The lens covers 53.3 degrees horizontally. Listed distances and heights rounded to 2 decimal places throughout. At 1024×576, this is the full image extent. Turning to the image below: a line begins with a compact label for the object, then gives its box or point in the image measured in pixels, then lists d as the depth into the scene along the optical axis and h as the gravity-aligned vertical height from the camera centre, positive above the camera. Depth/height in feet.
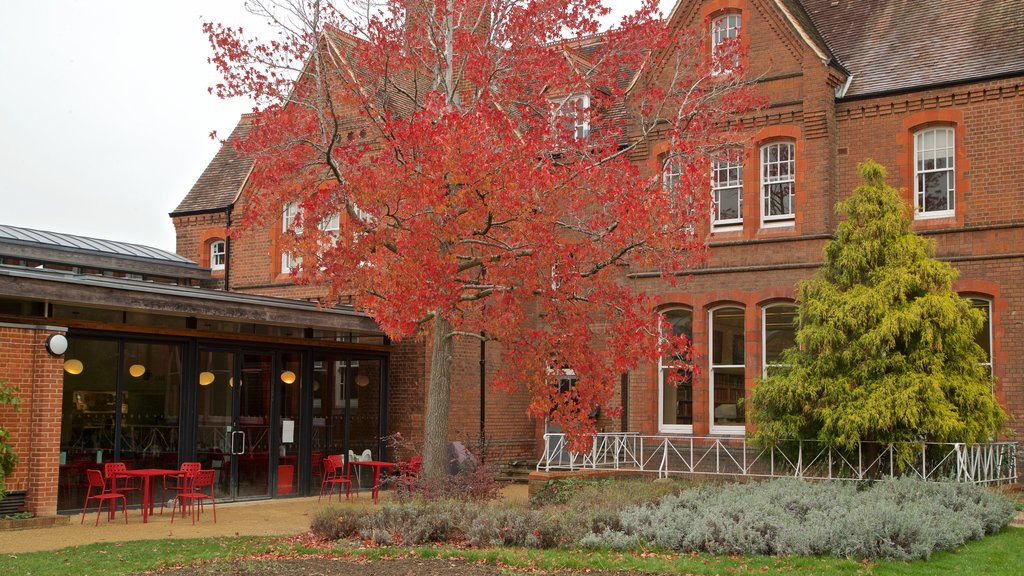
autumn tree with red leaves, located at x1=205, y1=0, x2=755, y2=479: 46.14 +9.04
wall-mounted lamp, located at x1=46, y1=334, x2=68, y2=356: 50.75 +1.42
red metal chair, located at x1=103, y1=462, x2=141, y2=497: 50.06 -4.92
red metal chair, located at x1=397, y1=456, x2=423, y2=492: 58.55 -5.26
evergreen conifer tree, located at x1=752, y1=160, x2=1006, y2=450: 53.26 +1.67
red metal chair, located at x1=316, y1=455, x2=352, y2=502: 61.26 -6.28
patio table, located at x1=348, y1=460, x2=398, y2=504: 60.90 -5.83
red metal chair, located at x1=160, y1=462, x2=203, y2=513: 51.70 -5.23
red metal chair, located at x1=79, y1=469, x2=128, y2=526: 48.88 -5.78
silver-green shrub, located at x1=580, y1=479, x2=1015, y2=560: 35.99 -5.27
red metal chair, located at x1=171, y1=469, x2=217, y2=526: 50.56 -5.46
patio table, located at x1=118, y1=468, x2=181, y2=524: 50.72 -5.08
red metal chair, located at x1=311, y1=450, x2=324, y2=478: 67.72 -5.70
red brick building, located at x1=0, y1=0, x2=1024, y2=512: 57.77 +7.44
